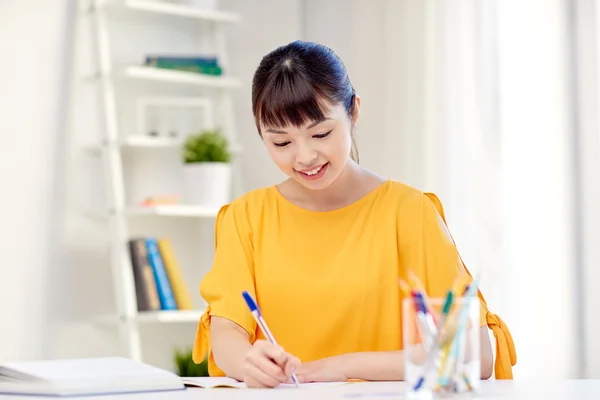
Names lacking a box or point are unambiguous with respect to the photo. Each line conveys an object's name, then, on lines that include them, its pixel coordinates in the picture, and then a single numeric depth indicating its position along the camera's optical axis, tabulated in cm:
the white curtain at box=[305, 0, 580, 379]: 245
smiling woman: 148
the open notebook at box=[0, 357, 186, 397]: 109
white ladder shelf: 290
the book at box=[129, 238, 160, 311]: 294
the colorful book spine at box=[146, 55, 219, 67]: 311
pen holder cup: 90
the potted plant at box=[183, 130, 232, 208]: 304
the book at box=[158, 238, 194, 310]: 297
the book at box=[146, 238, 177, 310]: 295
